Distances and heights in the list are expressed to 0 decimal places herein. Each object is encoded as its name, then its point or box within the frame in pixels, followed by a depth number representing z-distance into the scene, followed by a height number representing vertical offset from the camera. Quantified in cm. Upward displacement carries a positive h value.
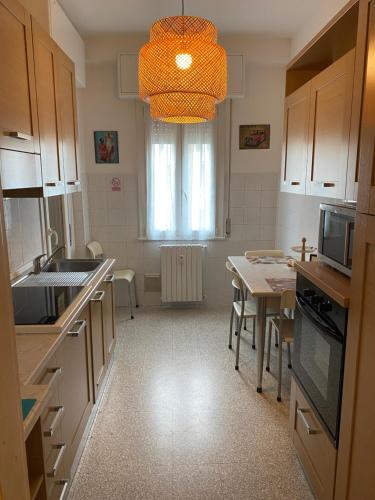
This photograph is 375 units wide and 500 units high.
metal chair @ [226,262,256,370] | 282 -96
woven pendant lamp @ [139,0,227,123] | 192 +65
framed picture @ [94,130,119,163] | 397 +45
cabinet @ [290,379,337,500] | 149 -117
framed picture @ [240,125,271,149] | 401 +56
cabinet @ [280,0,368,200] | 171 +43
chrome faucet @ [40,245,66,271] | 263 -52
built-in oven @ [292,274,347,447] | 141 -71
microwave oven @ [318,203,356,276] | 148 -21
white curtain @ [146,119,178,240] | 396 +7
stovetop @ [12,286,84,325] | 170 -60
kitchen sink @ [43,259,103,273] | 273 -58
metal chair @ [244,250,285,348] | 272 -80
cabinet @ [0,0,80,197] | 142 +37
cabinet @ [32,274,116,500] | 135 -97
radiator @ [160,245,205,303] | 411 -95
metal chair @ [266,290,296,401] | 229 -98
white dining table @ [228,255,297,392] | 242 -66
